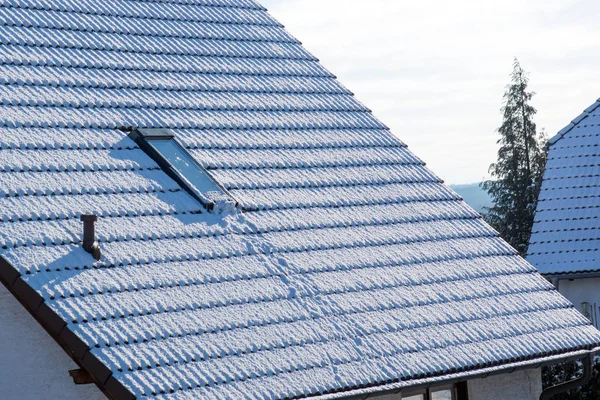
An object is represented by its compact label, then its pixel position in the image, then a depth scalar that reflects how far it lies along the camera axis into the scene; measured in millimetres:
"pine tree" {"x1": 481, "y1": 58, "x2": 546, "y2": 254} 72500
